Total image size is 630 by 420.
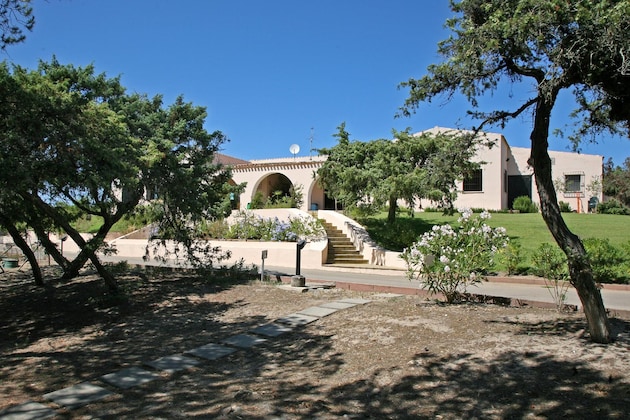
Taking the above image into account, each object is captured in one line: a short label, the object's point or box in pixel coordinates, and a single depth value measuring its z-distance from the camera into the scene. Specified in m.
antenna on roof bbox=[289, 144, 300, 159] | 31.92
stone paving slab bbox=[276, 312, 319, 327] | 7.08
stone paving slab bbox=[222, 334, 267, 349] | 6.13
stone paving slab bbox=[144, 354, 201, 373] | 5.23
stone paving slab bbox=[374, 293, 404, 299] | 9.04
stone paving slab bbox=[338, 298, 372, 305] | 8.33
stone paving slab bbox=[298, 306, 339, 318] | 7.50
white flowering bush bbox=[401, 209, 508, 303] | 7.68
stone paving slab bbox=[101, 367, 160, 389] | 4.68
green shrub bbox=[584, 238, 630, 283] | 12.15
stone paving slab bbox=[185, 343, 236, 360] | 5.68
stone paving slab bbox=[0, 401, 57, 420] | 3.81
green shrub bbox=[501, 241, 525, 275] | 13.79
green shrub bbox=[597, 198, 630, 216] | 27.12
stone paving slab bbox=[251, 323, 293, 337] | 6.60
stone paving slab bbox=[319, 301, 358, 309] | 8.01
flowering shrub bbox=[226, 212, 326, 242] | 18.70
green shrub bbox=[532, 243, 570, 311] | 7.19
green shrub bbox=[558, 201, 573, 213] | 27.70
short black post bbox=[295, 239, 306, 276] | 10.95
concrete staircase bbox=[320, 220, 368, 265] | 17.62
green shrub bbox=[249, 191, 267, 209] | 26.58
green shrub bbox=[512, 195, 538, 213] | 27.83
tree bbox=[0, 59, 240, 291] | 6.74
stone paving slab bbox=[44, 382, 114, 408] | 4.15
